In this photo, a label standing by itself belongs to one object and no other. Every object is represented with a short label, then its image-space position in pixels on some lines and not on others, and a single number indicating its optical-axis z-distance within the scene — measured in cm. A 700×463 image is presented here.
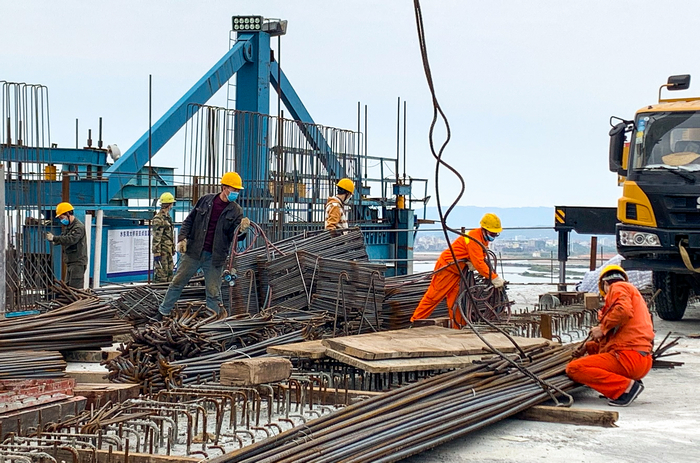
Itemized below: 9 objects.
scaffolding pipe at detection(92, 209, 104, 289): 1616
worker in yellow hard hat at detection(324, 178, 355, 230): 1399
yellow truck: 1247
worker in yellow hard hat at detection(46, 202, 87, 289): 1364
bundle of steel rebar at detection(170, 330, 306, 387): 790
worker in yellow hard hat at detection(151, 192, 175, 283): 1546
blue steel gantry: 1755
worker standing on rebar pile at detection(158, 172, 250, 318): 1132
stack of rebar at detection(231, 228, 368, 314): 1241
